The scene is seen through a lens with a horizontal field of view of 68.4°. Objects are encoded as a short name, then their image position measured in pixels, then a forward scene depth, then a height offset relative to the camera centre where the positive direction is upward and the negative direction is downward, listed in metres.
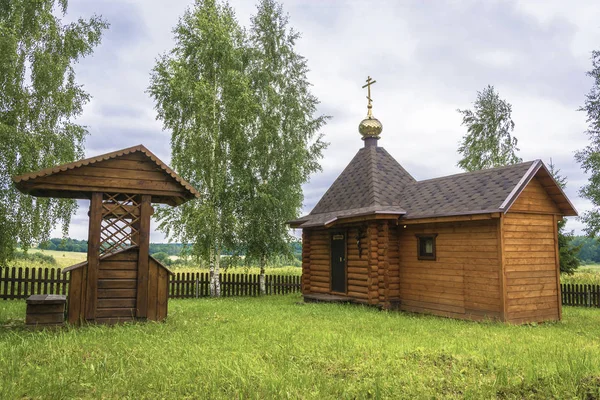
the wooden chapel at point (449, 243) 11.68 +0.04
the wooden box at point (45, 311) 9.12 -1.51
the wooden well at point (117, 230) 9.78 +0.23
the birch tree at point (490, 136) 27.14 +6.84
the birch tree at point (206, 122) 18.50 +5.14
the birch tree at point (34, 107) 15.21 +4.89
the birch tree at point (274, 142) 19.69 +4.64
